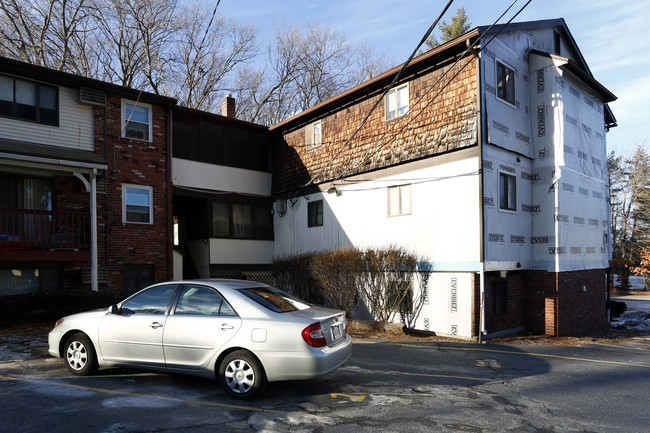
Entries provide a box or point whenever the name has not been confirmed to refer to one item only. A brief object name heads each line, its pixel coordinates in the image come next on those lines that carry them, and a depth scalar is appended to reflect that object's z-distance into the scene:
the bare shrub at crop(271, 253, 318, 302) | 16.20
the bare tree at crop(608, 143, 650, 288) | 41.03
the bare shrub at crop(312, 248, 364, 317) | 13.81
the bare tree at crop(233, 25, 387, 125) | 33.97
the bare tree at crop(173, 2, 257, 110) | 30.75
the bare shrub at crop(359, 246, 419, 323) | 13.30
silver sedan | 5.70
